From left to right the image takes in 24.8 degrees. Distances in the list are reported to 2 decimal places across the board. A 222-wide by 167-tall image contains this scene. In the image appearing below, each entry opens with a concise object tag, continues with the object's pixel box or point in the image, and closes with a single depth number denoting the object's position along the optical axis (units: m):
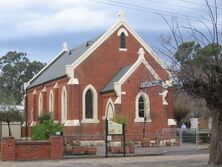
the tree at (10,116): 51.55
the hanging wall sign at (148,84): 35.84
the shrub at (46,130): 34.16
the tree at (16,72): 105.06
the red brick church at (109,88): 43.81
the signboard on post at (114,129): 30.38
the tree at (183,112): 59.90
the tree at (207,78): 20.81
